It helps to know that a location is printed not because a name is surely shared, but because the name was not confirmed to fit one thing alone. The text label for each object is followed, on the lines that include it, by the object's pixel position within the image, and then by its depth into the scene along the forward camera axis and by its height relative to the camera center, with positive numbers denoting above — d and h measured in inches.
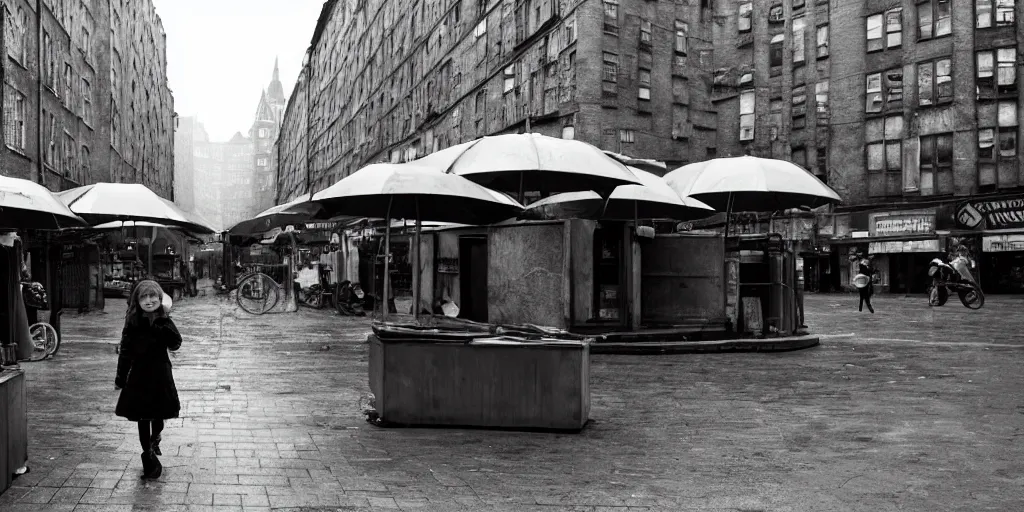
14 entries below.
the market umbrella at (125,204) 550.6 +40.8
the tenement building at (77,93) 1111.0 +293.7
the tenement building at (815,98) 1453.0 +305.3
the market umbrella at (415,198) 357.1 +29.1
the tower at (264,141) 6932.1 +1057.0
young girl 212.1 -22.9
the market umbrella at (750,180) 550.0 +53.3
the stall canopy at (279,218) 853.8 +48.4
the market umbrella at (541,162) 433.4 +51.4
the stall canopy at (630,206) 551.5 +40.0
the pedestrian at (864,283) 943.0 -18.5
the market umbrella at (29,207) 424.8 +30.0
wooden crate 271.9 -35.0
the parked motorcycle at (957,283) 930.7 -18.8
